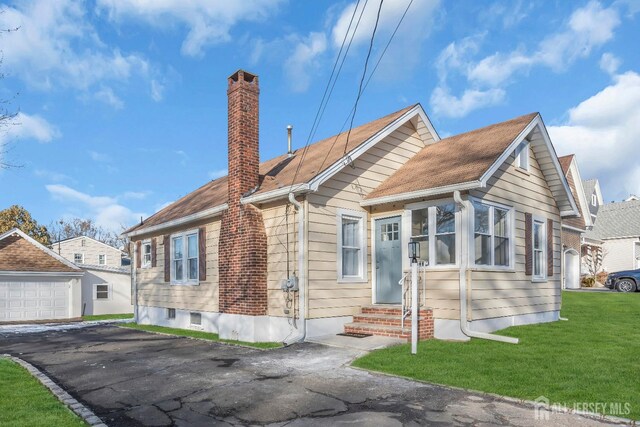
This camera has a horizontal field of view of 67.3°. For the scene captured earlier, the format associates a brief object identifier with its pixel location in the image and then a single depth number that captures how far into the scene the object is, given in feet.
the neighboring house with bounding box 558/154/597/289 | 87.51
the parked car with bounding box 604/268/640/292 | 71.87
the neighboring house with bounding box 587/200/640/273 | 109.19
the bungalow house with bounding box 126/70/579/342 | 34.83
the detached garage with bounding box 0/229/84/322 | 72.59
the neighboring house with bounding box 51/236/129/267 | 114.52
